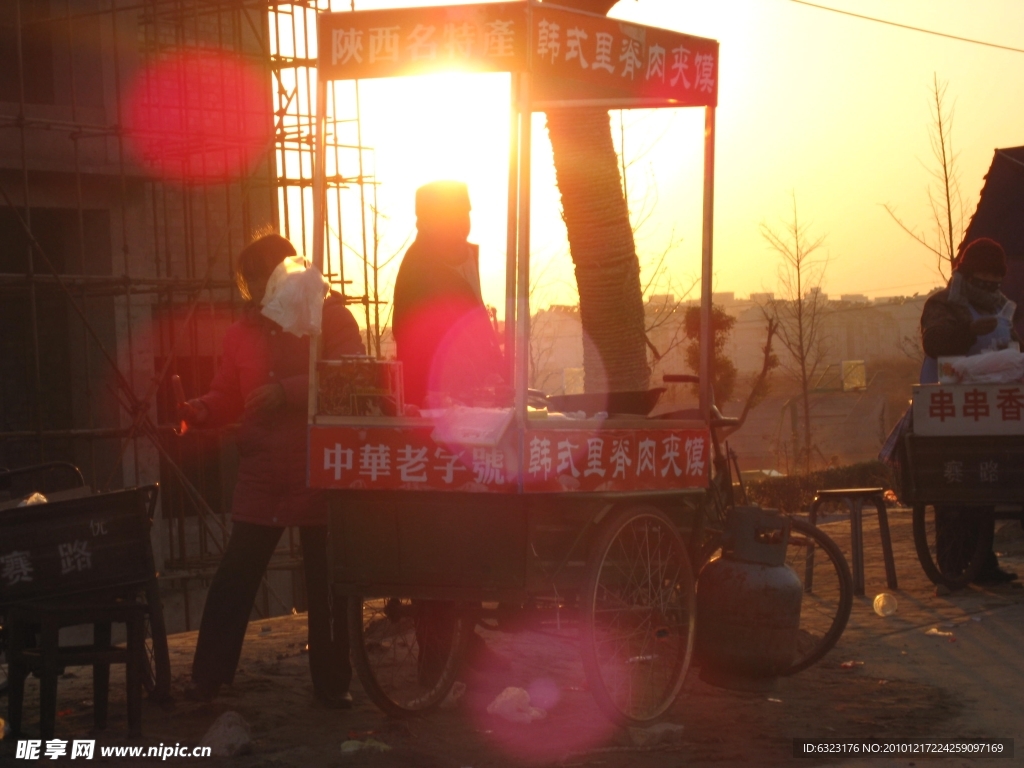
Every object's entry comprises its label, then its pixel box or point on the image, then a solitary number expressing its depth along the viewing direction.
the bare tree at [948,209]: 21.67
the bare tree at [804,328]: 27.99
